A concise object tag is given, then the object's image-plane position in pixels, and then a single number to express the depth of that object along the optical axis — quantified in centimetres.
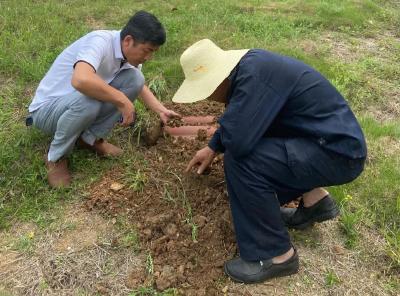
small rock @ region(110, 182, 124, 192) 321
